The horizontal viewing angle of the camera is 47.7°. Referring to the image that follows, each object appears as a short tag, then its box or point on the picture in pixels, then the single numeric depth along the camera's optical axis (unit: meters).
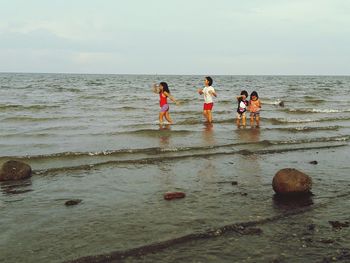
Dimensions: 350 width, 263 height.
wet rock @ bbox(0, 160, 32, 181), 7.29
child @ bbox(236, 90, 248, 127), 15.18
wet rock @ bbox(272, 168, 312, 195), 6.08
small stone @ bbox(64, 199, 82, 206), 5.86
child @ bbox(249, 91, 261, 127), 15.12
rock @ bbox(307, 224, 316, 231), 4.80
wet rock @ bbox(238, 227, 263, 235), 4.73
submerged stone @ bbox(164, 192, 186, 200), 6.05
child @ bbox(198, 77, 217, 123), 15.20
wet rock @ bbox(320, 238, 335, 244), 4.41
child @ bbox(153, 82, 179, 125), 14.99
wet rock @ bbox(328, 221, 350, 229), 4.87
